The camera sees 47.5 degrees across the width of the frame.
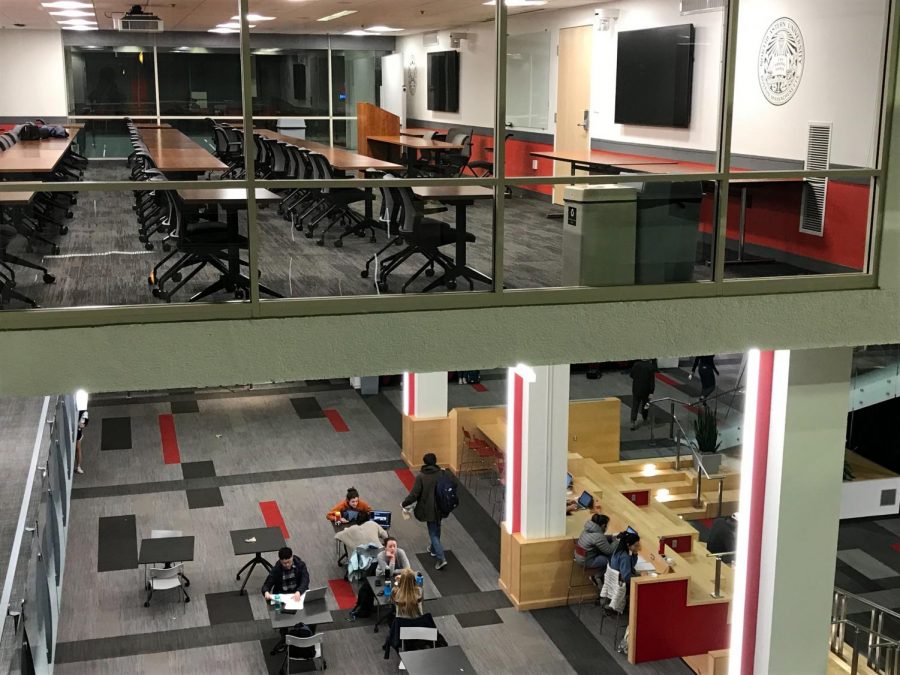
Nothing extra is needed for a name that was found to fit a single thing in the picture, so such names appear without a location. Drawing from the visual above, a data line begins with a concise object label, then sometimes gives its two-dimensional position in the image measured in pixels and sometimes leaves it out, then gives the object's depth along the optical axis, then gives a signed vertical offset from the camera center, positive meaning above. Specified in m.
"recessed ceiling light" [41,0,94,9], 7.78 +0.77
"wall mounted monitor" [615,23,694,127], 7.43 +0.26
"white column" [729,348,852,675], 7.04 -2.78
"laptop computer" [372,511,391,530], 11.81 -4.62
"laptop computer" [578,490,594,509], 12.27 -4.59
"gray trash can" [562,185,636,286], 6.26 -0.80
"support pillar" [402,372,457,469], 15.23 -4.53
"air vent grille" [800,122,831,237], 6.53 -0.55
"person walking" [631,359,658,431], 16.34 -4.35
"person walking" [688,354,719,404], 17.59 -4.46
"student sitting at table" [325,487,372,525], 12.20 -4.69
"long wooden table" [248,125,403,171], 6.61 -0.33
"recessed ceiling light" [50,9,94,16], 7.81 +0.75
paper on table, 9.97 -4.70
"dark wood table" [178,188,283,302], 5.69 -0.54
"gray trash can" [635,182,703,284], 6.29 -0.73
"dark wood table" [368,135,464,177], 6.62 -0.23
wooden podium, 7.00 -0.11
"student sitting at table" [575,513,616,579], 11.07 -4.61
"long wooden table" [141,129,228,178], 7.29 -0.35
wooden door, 6.43 +0.11
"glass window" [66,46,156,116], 7.50 +0.21
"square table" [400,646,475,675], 9.02 -4.84
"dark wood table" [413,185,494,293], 6.00 -0.55
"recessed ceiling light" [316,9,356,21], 6.70 +0.61
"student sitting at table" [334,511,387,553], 11.39 -4.67
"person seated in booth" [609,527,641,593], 10.74 -4.62
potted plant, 15.45 -4.99
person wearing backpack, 11.84 -4.37
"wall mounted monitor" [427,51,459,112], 7.12 +0.20
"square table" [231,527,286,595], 11.29 -4.75
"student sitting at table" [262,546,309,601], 10.19 -4.58
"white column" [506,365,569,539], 11.02 -3.71
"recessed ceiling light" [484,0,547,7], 5.90 +0.61
